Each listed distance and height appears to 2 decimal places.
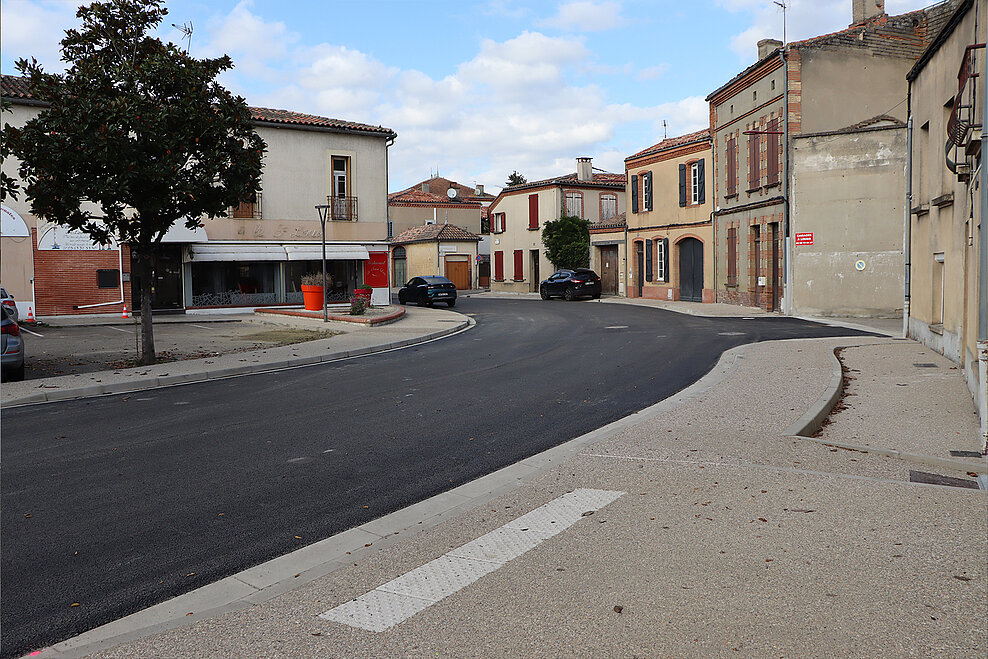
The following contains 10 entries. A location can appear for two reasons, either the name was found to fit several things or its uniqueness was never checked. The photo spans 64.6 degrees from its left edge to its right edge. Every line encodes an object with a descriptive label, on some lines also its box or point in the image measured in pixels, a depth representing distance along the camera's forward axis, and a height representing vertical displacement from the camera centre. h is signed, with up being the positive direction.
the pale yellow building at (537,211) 45.34 +4.21
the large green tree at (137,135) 12.38 +2.49
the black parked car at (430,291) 33.22 -0.34
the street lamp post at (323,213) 23.02 +2.20
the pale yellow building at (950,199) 8.99 +1.12
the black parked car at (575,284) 36.47 -0.16
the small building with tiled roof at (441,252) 51.53 +2.04
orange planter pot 26.67 -0.42
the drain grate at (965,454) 6.40 -1.47
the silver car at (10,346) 11.53 -0.84
